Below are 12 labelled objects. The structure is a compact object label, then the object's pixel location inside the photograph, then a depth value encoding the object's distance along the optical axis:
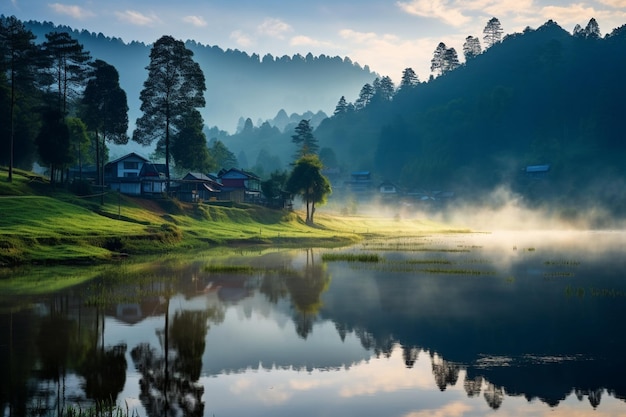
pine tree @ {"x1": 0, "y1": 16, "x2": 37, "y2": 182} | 91.31
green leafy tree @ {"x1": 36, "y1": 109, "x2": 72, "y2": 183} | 91.25
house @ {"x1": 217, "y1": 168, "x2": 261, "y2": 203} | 142.44
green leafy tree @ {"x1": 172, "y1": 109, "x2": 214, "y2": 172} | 120.62
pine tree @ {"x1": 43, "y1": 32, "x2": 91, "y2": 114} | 98.69
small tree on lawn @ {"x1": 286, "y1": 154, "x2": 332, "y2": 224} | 130.25
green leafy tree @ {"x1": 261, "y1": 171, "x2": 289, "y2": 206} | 133.75
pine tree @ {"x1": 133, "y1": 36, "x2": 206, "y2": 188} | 114.50
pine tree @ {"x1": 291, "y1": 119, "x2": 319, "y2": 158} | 191.20
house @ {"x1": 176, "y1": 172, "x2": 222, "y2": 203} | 119.44
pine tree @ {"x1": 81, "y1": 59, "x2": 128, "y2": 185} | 105.00
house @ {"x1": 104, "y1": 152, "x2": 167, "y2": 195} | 112.12
